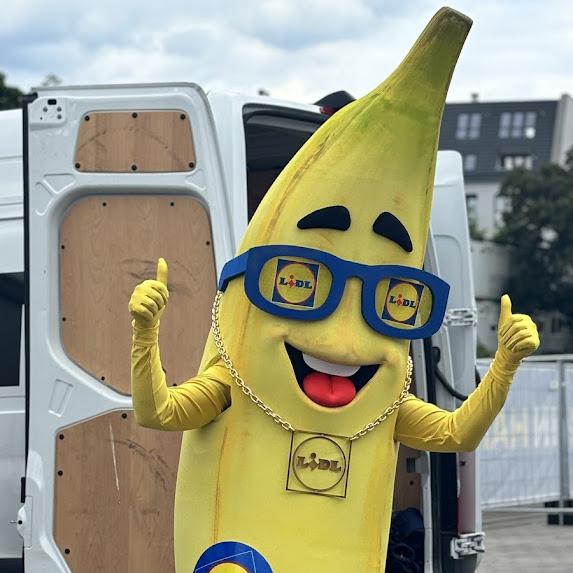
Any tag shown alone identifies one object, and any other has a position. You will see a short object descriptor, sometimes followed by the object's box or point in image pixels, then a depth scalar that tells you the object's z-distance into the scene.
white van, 4.61
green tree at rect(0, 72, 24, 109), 29.14
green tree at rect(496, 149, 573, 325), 44.72
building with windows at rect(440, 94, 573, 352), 68.69
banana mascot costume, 3.79
